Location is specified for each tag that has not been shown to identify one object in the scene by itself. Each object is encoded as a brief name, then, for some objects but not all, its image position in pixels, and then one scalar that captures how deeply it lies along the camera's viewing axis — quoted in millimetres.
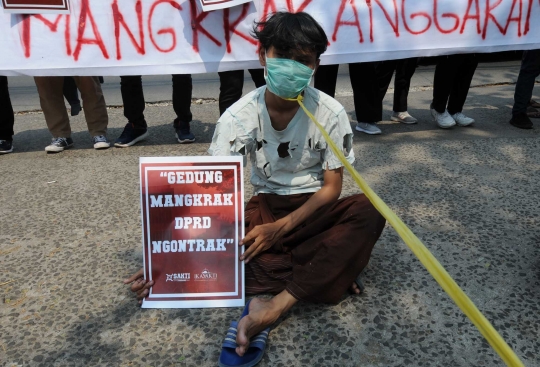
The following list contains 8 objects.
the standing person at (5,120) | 3646
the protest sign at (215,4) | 3373
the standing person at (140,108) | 3775
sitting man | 1667
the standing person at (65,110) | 3674
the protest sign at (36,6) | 3334
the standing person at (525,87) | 3881
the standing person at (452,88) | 3908
